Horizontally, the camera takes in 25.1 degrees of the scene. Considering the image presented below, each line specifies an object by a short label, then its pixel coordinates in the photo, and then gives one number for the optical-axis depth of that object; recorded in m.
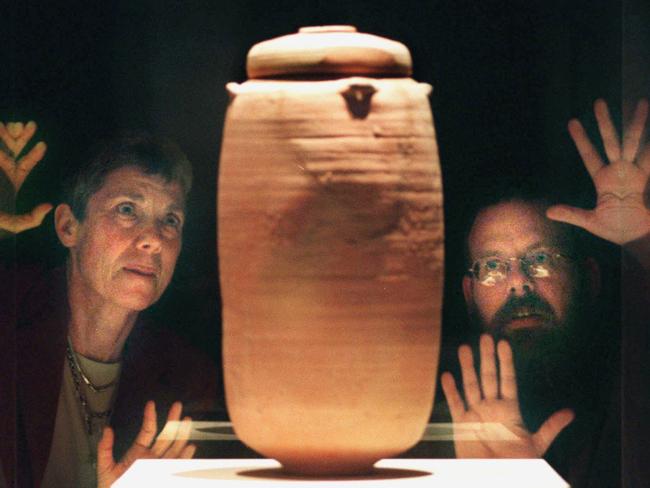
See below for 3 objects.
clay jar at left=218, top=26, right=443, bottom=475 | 2.50
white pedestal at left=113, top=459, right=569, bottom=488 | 2.54
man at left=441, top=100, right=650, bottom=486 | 3.07
